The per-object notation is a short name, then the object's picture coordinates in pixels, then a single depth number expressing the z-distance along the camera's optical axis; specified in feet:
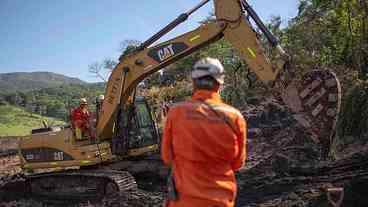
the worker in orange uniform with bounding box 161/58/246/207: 9.65
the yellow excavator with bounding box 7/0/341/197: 24.29
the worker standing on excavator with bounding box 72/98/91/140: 30.96
